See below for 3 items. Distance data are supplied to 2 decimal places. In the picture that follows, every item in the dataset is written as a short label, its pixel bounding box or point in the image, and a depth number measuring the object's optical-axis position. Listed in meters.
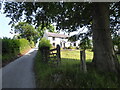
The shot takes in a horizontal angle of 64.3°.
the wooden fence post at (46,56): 7.48
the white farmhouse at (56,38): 37.06
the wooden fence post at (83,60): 3.97
